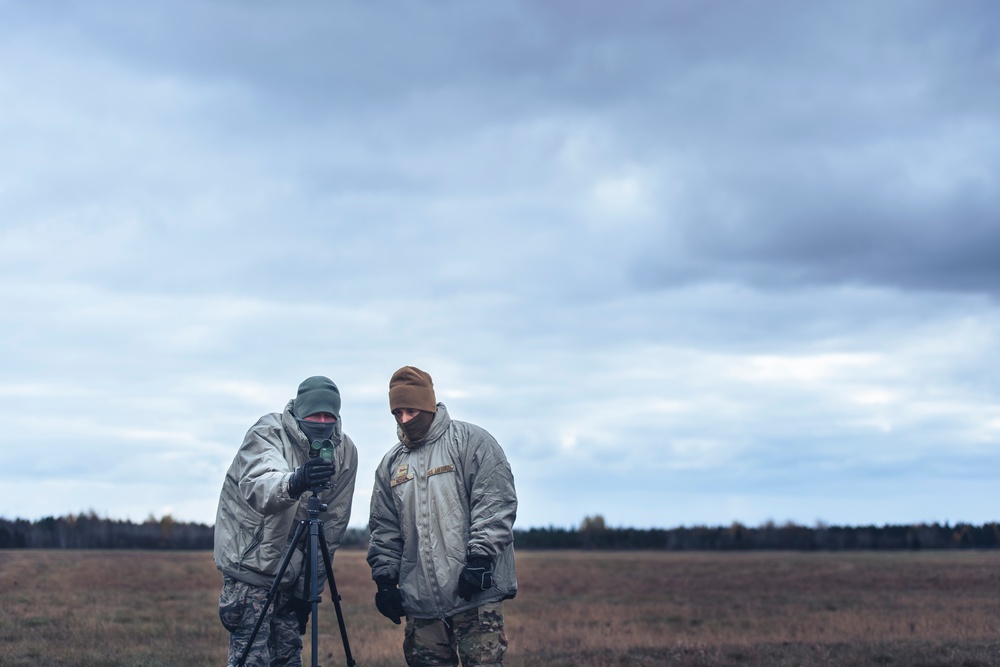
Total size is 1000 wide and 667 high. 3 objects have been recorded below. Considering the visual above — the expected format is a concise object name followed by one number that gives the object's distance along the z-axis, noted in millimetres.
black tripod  6047
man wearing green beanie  6406
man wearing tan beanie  6227
